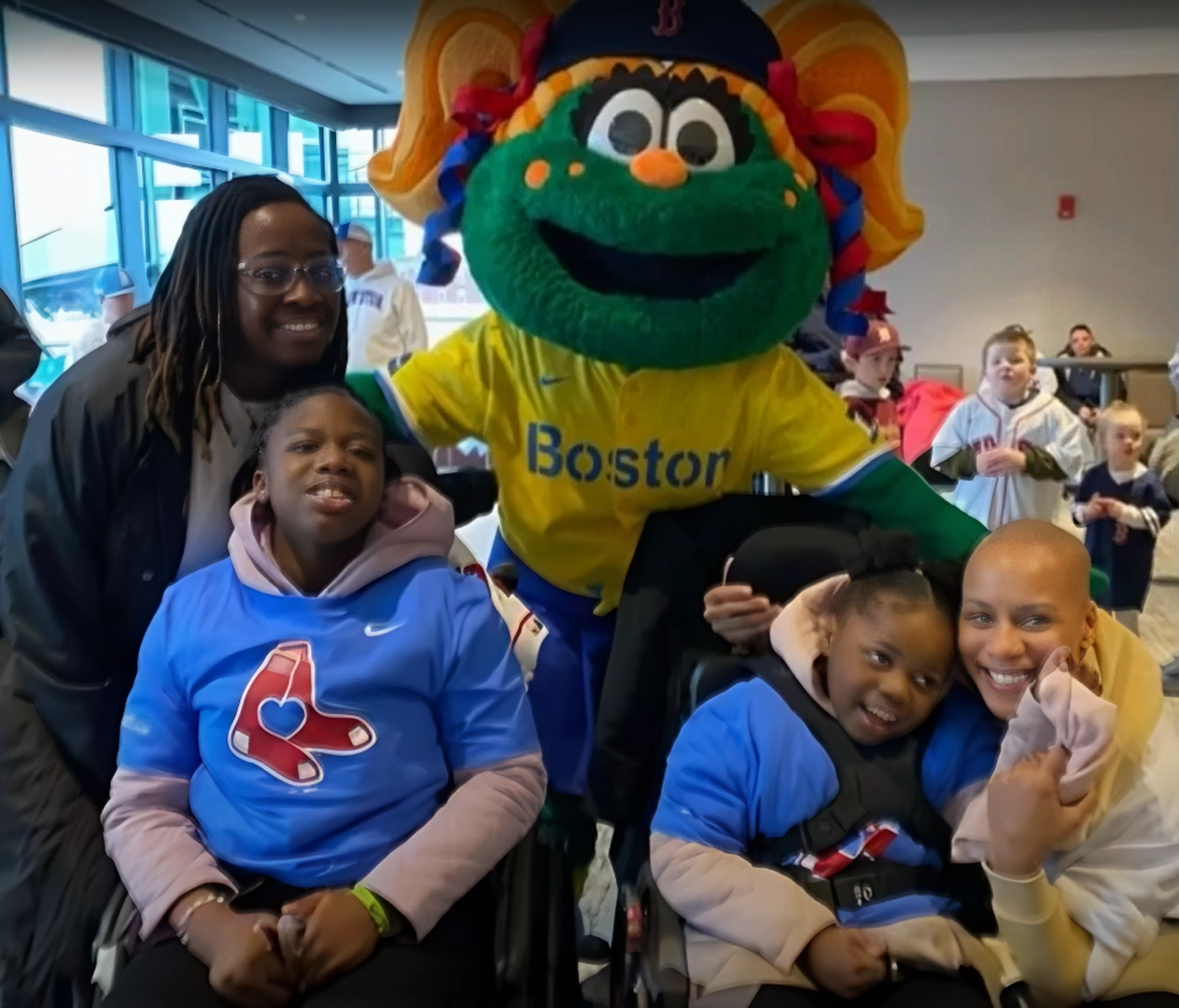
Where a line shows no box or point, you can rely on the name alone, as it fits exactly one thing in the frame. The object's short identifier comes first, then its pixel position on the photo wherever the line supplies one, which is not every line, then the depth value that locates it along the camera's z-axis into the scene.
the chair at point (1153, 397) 5.05
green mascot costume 1.39
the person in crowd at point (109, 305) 4.23
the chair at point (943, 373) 6.42
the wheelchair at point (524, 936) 1.16
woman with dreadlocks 1.32
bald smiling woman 1.07
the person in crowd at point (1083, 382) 4.32
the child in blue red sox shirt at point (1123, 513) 3.37
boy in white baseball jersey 3.18
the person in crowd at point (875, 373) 3.01
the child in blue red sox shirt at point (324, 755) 1.13
